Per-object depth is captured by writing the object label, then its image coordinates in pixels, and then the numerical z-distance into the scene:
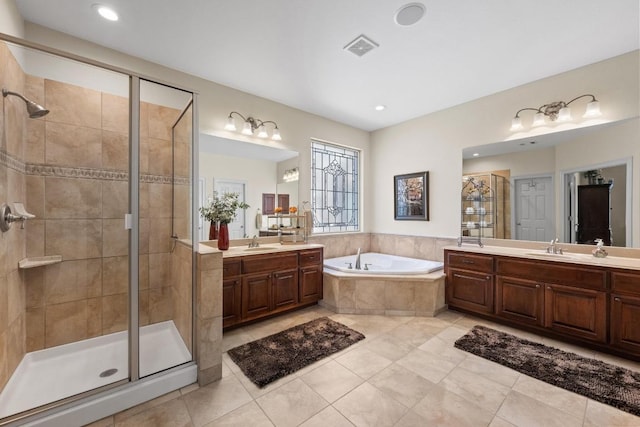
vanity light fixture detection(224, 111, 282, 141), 3.21
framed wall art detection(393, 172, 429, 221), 4.06
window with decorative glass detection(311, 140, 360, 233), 4.21
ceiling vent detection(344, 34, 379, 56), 2.31
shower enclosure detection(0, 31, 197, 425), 1.77
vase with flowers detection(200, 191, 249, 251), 2.96
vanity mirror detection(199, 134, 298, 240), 3.05
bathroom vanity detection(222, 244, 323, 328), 2.75
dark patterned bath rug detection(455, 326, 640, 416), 1.79
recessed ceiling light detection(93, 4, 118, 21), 1.98
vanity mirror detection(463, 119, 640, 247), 2.62
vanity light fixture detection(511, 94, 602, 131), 2.67
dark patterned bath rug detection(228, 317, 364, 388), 2.06
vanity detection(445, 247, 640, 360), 2.23
